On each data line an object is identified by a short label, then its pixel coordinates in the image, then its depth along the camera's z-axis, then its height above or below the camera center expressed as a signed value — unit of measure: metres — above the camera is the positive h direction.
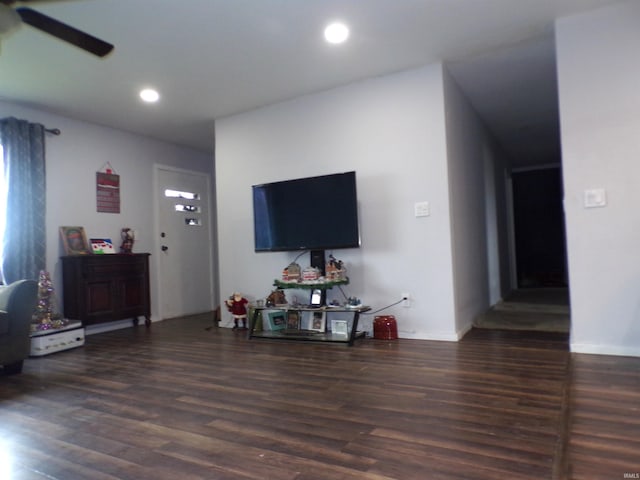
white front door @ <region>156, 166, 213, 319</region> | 5.46 +0.21
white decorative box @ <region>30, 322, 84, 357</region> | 3.54 -0.69
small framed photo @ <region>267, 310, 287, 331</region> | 4.08 -0.66
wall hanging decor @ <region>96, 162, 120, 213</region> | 4.78 +0.85
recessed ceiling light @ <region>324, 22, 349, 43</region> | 2.84 +1.58
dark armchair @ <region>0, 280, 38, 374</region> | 2.92 -0.42
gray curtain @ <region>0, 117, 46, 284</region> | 3.85 +0.59
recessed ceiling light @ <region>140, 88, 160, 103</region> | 3.85 +1.60
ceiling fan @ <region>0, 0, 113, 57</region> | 1.74 +1.15
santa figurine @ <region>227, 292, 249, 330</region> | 4.40 -0.56
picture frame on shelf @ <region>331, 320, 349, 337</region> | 3.72 -0.70
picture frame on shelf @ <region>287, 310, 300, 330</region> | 4.02 -0.66
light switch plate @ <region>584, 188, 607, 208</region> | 2.80 +0.30
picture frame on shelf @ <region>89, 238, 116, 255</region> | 4.61 +0.17
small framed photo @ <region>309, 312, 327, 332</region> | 3.84 -0.66
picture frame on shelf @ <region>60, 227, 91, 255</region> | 4.34 +0.23
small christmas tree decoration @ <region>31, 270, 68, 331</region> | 3.69 -0.43
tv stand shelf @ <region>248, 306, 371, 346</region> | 3.50 -0.75
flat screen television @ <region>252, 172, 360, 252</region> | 3.66 +0.37
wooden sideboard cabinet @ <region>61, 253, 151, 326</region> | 4.20 -0.29
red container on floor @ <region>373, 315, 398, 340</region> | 3.58 -0.69
